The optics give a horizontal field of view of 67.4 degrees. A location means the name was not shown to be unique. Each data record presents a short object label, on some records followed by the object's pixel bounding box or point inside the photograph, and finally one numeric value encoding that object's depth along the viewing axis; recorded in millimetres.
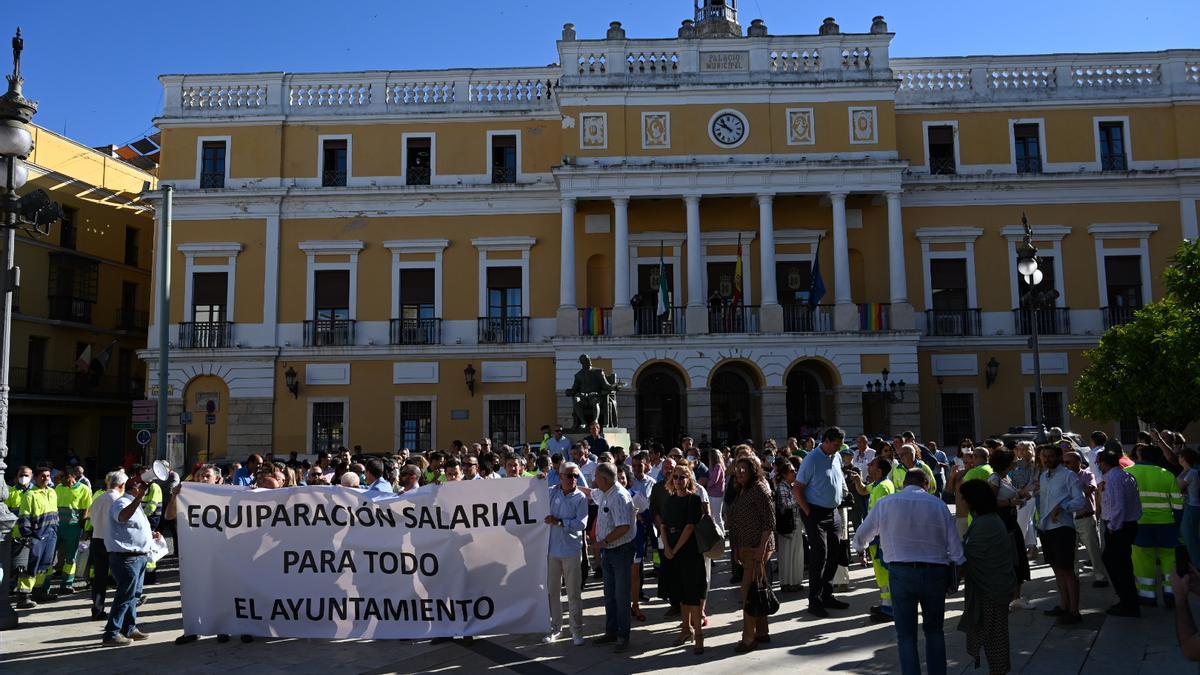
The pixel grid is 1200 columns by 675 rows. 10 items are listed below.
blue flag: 26781
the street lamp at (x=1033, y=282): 15859
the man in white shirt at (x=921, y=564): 6414
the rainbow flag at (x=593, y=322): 27234
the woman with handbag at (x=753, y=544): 8031
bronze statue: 18609
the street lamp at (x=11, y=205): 8719
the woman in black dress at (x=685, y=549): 8047
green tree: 19266
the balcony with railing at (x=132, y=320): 35709
